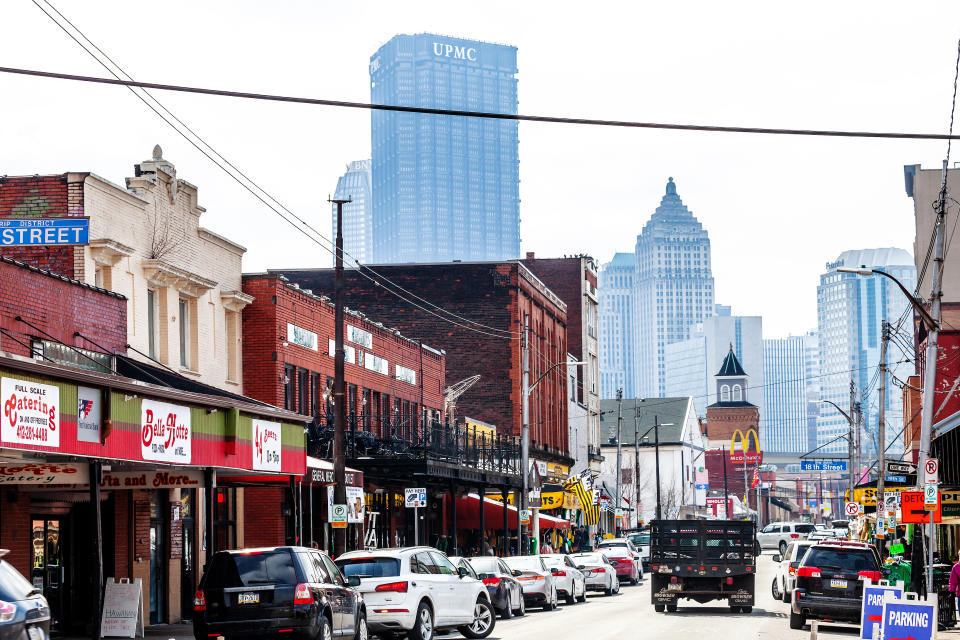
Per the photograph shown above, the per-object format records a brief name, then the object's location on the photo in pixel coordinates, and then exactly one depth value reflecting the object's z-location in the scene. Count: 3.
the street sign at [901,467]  46.36
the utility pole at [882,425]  50.43
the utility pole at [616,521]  90.57
